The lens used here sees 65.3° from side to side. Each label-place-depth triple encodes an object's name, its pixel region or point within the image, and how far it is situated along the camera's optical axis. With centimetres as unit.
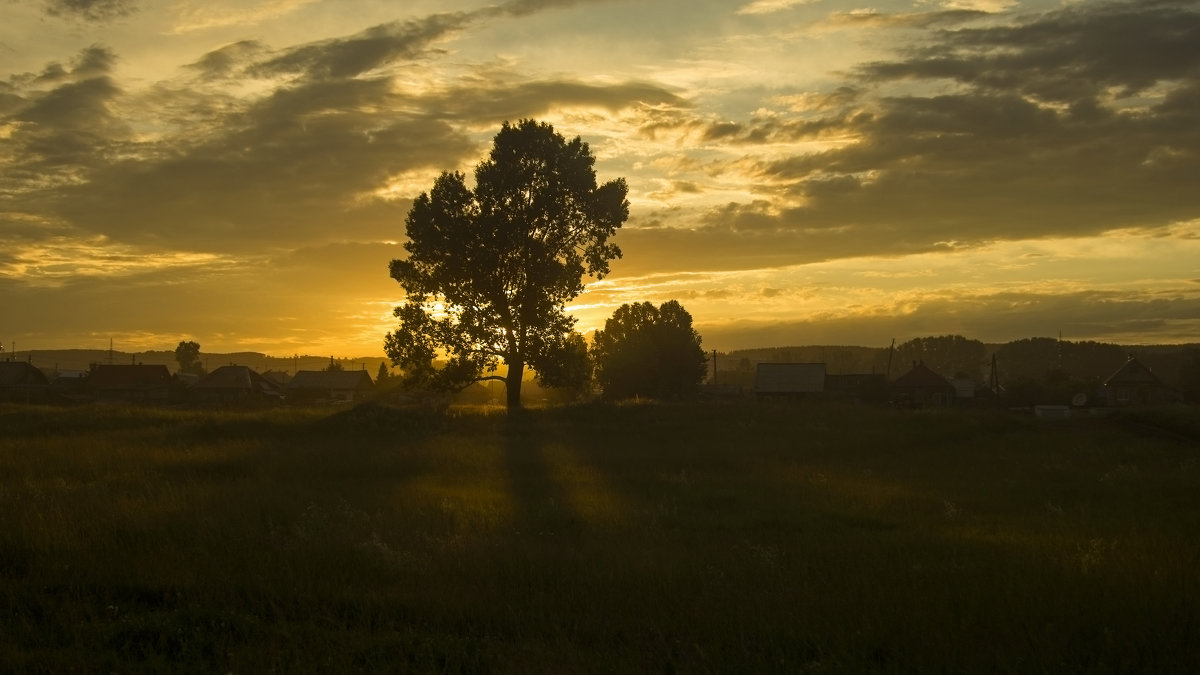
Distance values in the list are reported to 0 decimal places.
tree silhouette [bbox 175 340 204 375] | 17088
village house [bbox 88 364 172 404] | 8978
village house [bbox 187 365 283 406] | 8584
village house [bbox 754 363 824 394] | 9444
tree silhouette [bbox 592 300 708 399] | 8619
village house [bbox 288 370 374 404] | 10019
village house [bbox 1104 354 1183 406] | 8162
